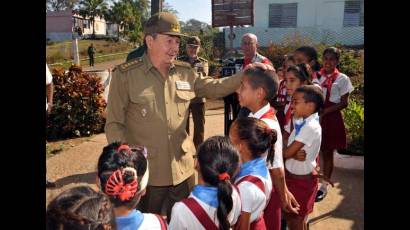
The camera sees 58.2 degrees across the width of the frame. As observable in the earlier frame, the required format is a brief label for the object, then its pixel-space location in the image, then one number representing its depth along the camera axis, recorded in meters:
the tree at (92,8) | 45.62
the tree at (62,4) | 62.17
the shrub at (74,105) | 7.43
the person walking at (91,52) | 26.59
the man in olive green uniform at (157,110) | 2.62
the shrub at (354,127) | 6.07
